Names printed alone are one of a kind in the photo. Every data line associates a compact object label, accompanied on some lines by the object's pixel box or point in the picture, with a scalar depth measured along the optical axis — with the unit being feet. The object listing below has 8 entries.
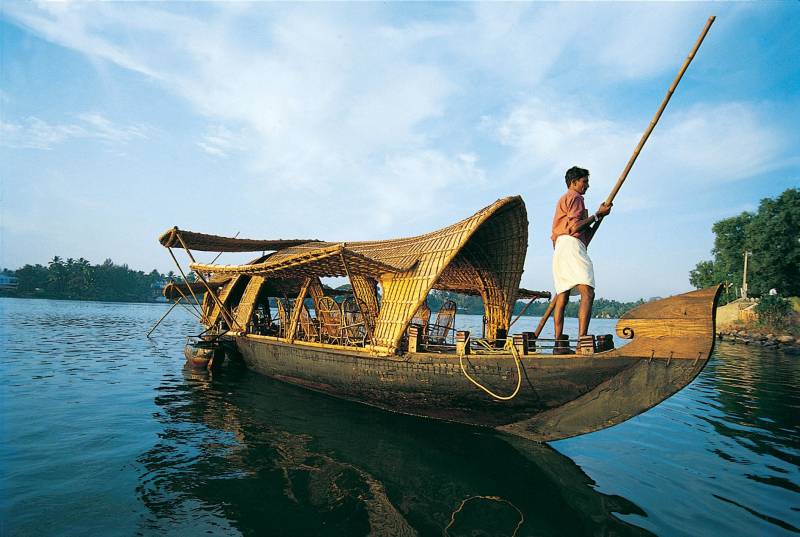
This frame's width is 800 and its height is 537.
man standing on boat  18.61
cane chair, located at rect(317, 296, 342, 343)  37.04
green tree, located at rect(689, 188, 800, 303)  105.91
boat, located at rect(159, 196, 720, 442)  16.89
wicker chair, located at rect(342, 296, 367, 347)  33.56
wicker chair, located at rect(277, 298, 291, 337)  44.29
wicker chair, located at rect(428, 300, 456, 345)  36.26
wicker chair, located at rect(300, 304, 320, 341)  37.76
